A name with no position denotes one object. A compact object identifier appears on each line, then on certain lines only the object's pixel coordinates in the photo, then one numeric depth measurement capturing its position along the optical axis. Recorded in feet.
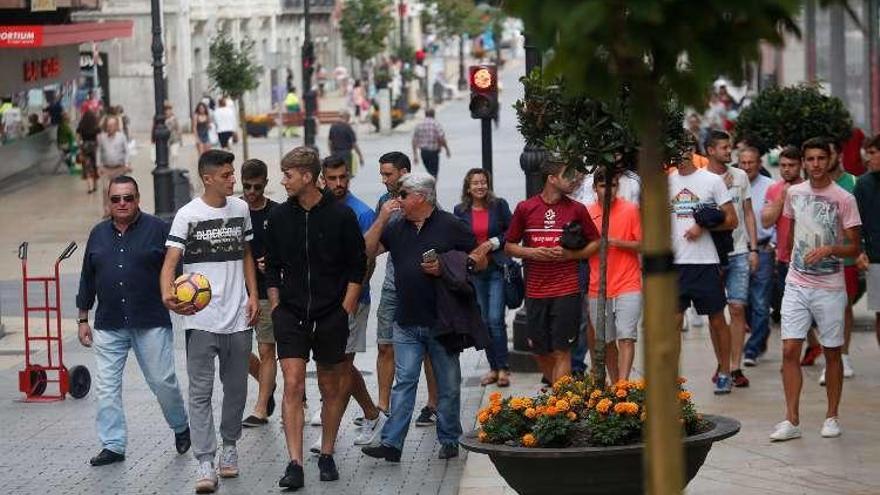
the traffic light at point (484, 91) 56.08
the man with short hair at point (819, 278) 39.34
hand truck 48.67
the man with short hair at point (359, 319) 40.86
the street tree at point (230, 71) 141.69
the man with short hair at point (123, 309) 39.60
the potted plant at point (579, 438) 30.76
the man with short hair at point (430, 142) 126.00
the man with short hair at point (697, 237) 44.83
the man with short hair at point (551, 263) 42.22
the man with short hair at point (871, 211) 44.04
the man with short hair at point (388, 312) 41.70
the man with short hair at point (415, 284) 39.01
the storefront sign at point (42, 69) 133.08
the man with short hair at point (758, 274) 50.52
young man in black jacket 36.83
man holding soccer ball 37.60
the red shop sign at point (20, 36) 112.57
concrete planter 30.66
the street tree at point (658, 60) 17.69
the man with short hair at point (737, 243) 47.67
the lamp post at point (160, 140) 93.40
